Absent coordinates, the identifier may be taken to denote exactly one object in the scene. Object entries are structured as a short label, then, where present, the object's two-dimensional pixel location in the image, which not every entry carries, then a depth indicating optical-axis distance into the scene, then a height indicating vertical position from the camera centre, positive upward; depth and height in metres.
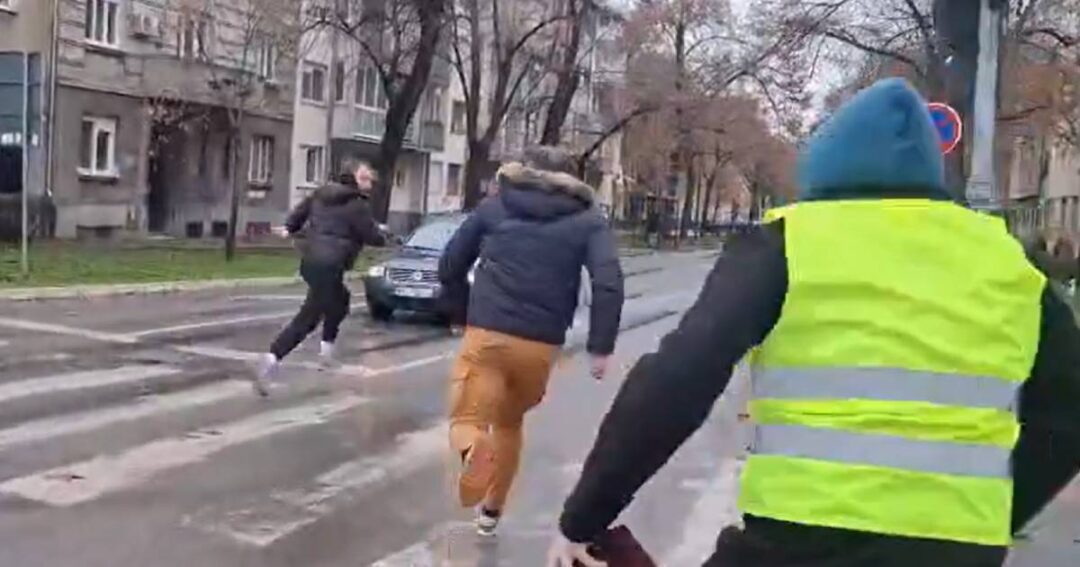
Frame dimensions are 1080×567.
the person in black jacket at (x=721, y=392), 2.66 -0.34
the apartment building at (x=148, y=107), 34.41 +1.86
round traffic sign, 13.80 +0.93
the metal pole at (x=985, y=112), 14.02 +1.06
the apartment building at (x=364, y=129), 49.16 +2.40
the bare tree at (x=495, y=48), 39.94 +4.00
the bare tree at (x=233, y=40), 32.84 +3.36
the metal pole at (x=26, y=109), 21.16 +0.91
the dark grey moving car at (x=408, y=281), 20.62 -1.06
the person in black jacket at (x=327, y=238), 12.30 -0.33
